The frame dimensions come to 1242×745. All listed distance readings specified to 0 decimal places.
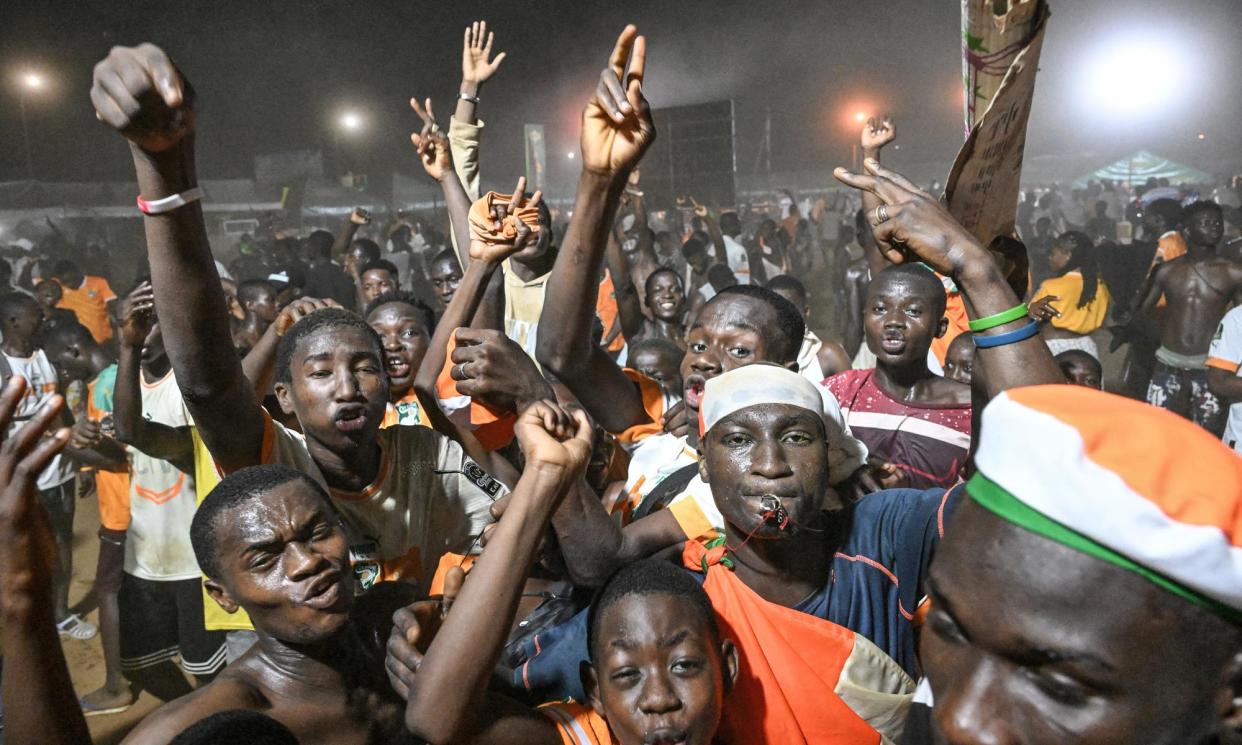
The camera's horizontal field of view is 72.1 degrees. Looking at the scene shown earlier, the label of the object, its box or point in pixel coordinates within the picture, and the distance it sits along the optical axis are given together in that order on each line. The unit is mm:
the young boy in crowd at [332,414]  1919
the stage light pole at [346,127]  26266
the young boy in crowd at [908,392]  3078
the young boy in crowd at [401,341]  3797
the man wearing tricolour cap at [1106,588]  903
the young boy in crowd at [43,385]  5438
